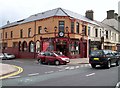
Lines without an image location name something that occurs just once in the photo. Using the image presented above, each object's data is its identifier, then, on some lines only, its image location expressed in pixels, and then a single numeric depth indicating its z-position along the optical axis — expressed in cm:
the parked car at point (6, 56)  1941
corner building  1629
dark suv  964
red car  1219
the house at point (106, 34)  1965
